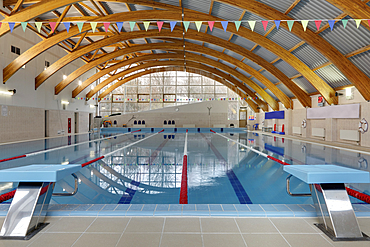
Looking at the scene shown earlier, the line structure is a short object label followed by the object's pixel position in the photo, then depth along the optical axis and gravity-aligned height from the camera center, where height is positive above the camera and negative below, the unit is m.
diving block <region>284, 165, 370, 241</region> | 2.07 -0.75
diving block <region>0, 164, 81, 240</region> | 2.11 -0.78
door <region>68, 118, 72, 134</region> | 16.87 -0.28
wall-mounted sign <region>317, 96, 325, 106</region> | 12.24 +1.22
